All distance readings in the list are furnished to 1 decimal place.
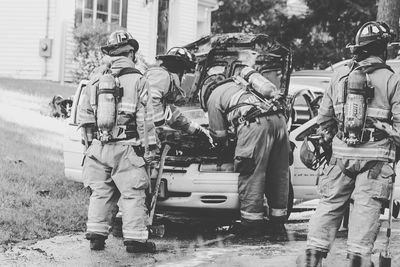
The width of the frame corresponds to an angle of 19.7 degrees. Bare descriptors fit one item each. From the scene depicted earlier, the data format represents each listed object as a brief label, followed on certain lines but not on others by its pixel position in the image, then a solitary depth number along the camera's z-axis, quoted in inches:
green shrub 1124.0
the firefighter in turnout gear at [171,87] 427.6
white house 1159.2
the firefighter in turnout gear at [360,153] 315.7
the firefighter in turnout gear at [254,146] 428.8
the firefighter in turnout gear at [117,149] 380.2
